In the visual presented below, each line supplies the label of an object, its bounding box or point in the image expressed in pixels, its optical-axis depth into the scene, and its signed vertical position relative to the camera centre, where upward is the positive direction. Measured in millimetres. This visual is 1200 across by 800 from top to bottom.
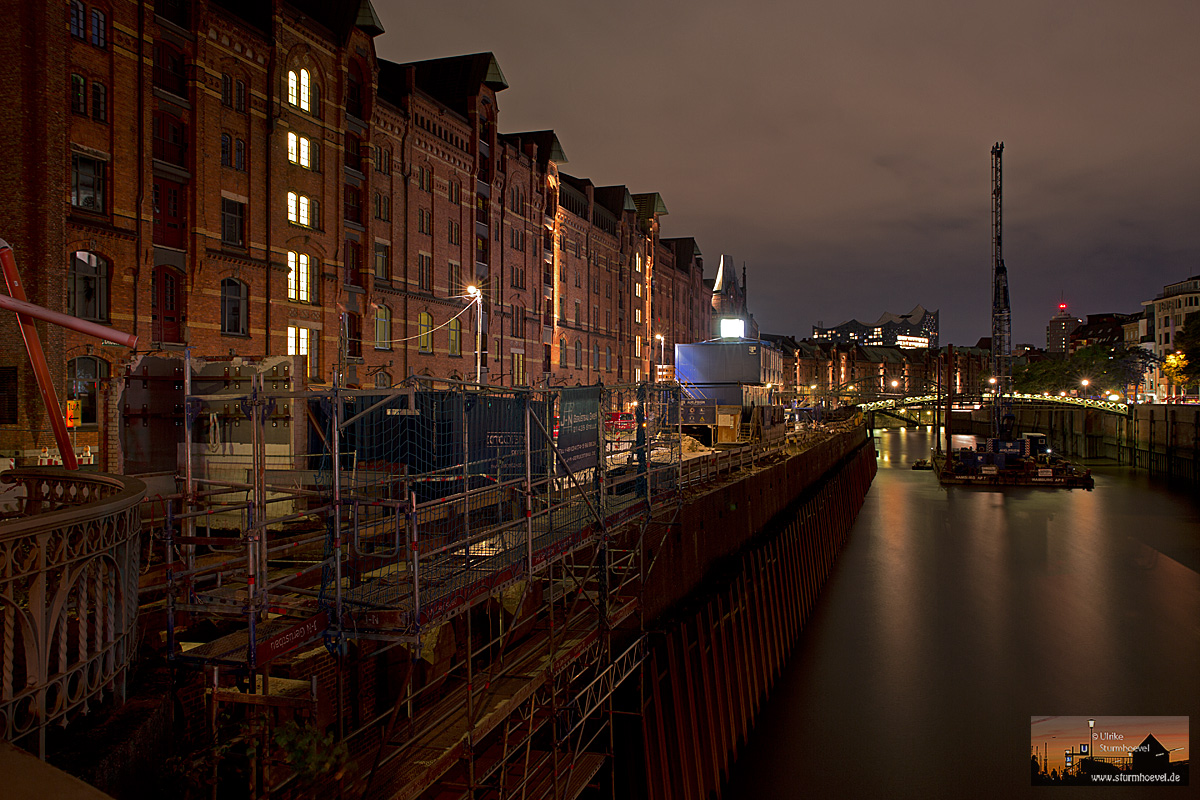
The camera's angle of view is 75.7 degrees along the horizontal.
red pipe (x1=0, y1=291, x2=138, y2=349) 6559 +747
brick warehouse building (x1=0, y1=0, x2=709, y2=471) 20734 +7449
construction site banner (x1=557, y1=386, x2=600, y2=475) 11117 -370
